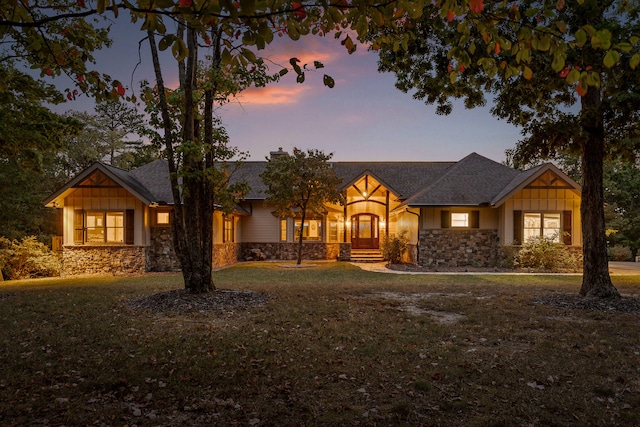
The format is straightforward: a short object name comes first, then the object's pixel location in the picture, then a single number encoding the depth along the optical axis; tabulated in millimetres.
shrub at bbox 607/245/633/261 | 25141
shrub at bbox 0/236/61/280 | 16422
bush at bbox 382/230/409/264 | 21953
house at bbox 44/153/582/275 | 17797
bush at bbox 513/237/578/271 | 17719
